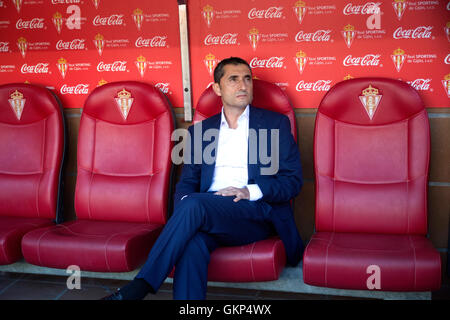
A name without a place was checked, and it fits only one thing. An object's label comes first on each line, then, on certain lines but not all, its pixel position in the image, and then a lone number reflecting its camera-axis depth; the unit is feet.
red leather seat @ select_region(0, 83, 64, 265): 9.16
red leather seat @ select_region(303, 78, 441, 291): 7.49
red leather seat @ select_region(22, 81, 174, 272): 8.57
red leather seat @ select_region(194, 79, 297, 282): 6.55
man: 6.30
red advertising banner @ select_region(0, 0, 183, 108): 9.64
